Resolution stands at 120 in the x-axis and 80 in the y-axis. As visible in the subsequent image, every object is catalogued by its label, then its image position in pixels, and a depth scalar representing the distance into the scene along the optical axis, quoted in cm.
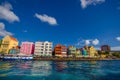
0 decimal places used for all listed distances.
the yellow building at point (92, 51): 6532
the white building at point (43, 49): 5795
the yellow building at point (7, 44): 5852
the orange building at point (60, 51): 5752
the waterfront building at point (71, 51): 5974
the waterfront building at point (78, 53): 6037
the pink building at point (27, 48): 5989
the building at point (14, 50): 5725
